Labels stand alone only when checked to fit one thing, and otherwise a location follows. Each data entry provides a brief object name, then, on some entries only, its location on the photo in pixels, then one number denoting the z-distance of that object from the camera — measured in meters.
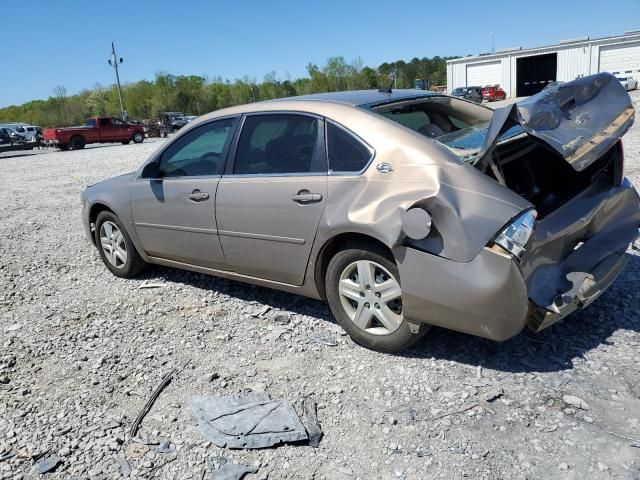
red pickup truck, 30.12
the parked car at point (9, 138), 29.94
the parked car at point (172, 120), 44.28
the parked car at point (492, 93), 51.12
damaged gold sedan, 2.89
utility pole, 54.41
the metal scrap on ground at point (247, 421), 2.78
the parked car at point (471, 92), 45.99
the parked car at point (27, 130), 36.22
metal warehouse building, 52.34
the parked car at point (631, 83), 46.50
